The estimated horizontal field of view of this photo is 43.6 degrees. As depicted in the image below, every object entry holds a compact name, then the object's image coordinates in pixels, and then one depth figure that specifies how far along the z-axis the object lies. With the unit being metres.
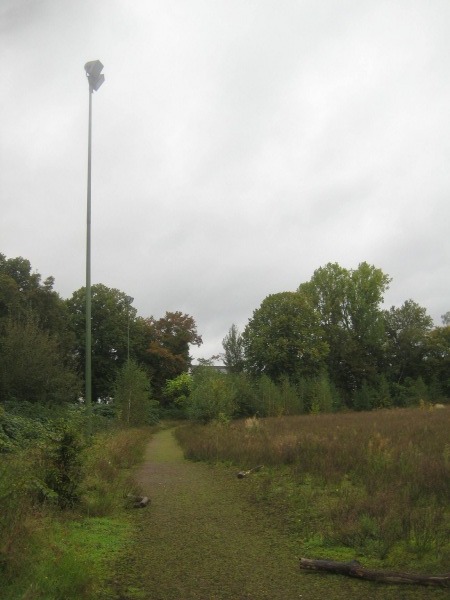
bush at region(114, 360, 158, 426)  36.41
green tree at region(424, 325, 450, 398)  71.00
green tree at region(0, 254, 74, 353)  43.59
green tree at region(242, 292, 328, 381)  60.72
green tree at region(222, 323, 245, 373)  72.56
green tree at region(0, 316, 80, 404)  27.81
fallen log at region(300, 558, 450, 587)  6.04
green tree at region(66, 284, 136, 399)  63.84
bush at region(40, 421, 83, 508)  9.60
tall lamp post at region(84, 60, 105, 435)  16.01
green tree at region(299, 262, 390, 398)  69.44
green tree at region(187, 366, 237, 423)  32.75
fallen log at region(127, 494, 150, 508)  10.93
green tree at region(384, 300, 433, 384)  73.75
